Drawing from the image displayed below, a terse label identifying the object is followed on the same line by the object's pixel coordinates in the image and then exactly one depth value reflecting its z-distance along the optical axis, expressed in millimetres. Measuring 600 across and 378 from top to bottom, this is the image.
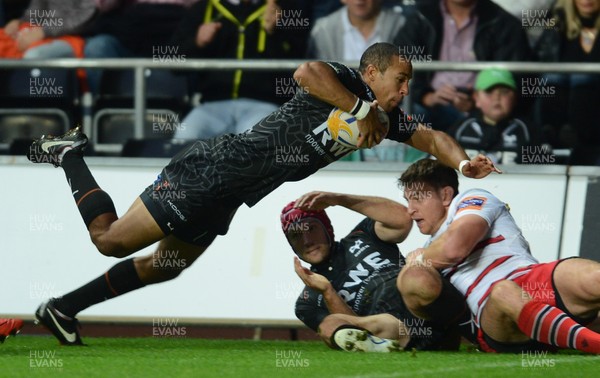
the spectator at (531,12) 11156
